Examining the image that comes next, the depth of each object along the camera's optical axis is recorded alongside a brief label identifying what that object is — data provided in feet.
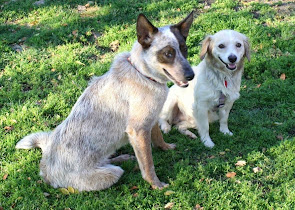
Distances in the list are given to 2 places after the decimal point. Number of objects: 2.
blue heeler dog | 13.15
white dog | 15.14
